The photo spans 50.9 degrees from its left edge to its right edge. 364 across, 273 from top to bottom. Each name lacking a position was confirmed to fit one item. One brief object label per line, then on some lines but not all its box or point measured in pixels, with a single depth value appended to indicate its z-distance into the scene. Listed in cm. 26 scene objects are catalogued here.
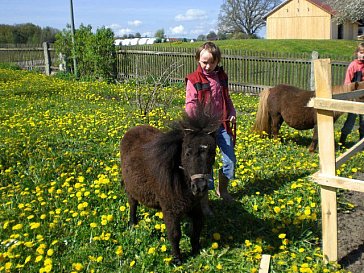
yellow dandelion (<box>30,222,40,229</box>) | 380
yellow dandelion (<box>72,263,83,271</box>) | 326
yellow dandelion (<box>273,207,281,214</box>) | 440
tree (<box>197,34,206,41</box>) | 6680
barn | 4900
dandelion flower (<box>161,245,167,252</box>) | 367
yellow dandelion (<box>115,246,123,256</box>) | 362
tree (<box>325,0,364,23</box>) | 3189
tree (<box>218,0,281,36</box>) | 6931
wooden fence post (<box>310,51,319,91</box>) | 1341
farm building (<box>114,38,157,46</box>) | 5491
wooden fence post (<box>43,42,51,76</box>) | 2122
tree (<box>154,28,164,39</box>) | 7151
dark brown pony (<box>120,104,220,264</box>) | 324
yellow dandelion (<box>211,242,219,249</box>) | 381
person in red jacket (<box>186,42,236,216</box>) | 421
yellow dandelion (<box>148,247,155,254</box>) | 365
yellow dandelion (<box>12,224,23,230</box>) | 384
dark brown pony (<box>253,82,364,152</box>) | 725
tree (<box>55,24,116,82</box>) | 1778
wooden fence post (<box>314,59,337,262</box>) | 339
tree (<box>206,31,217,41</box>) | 6831
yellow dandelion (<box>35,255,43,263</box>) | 335
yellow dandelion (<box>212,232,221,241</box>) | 405
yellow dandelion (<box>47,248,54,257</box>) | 341
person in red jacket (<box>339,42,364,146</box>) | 698
